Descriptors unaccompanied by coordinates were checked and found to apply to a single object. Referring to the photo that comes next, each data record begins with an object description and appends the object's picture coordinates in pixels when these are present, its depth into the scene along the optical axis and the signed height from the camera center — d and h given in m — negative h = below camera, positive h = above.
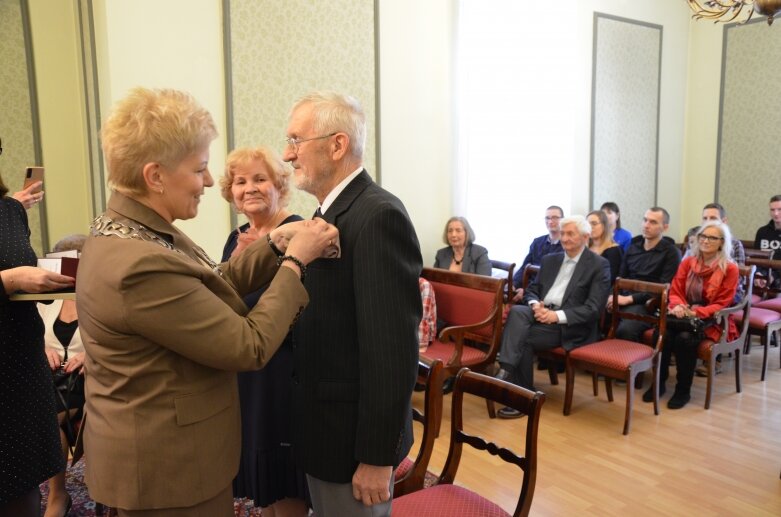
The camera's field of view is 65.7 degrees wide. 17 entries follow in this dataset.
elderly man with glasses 1.26 -0.33
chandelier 3.30 +0.90
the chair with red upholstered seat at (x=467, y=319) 3.72 -0.95
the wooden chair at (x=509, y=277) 4.97 -0.85
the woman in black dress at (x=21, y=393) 1.62 -0.59
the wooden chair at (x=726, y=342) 3.99 -1.14
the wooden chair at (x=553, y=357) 4.01 -1.24
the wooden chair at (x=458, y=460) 1.68 -0.84
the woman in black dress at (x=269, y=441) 1.73 -0.76
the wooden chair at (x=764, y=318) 4.55 -1.11
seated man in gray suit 4.02 -0.93
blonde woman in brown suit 1.06 -0.27
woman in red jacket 4.06 -0.84
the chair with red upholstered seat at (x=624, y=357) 3.64 -1.14
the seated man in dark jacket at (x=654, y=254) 4.95 -0.68
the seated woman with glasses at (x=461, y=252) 4.94 -0.65
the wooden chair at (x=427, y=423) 1.80 -0.76
